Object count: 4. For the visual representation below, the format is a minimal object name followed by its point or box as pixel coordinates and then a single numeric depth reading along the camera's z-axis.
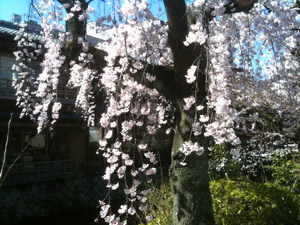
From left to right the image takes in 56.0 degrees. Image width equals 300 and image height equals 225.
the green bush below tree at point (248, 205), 3.91
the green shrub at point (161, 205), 4.24
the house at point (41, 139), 10.12
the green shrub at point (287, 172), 6.09
